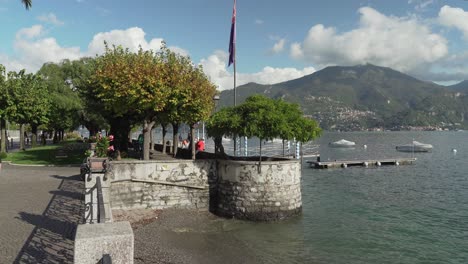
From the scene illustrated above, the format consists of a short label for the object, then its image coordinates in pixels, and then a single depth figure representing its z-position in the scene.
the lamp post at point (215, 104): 28.52
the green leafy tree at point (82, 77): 46.53
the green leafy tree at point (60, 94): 45.47
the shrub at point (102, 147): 23.34
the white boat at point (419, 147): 97.19
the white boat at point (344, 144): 111.69
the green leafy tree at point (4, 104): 38.50
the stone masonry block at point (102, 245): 4.97
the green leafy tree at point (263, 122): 22.38
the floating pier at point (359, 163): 58.25
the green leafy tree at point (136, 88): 23.95
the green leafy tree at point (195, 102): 24.69
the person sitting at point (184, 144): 45.09
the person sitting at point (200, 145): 32.43
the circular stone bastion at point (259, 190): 21.59
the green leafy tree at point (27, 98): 39.81
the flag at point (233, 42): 27.87
